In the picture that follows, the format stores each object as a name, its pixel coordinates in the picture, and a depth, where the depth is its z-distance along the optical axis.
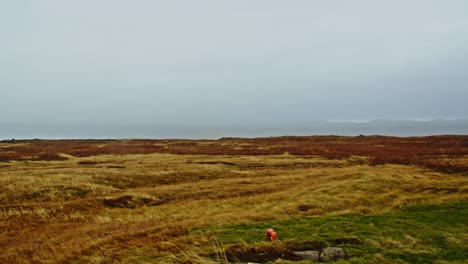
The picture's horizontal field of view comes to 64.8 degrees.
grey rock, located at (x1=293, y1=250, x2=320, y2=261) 13.26
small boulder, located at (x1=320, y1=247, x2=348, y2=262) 13.13
